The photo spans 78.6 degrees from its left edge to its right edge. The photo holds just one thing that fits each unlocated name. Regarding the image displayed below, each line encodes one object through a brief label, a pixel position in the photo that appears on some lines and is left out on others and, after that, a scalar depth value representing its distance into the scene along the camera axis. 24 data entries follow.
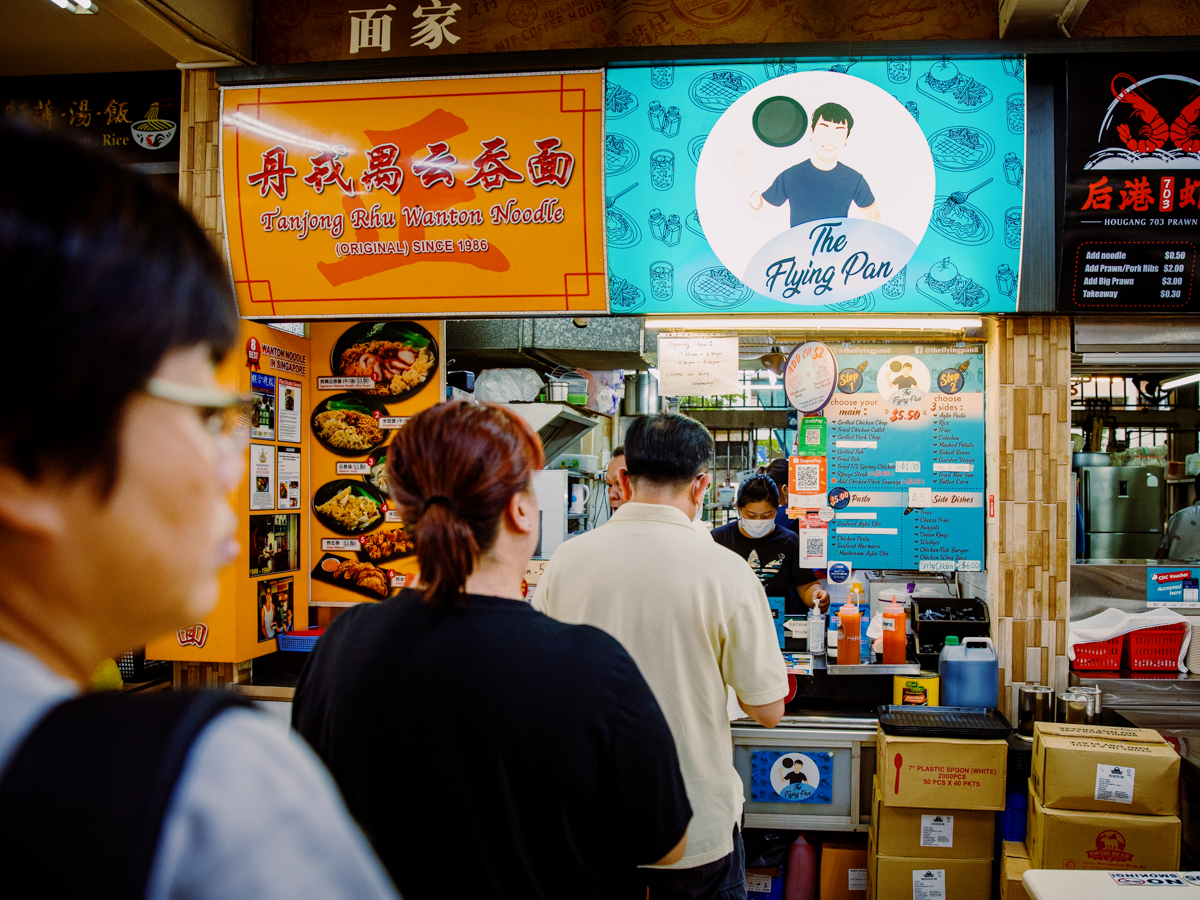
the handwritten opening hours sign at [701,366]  4.35
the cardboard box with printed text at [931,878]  3.22
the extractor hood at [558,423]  5.51
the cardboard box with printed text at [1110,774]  2.83
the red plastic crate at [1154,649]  3.74
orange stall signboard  3.40
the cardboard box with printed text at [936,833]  3.22
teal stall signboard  3.25
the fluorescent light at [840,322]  3.50
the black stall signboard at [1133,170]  3.19
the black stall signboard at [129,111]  3.96
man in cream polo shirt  2.17
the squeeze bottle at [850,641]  3.83
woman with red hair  1.18
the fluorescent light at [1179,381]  6.44
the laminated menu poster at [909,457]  5.62
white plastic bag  5.77
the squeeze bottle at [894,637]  3.83
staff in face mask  5.16
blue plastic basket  3.83
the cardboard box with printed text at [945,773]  3.15
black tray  3.15
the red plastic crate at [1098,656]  3.70
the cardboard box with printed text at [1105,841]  2.80
